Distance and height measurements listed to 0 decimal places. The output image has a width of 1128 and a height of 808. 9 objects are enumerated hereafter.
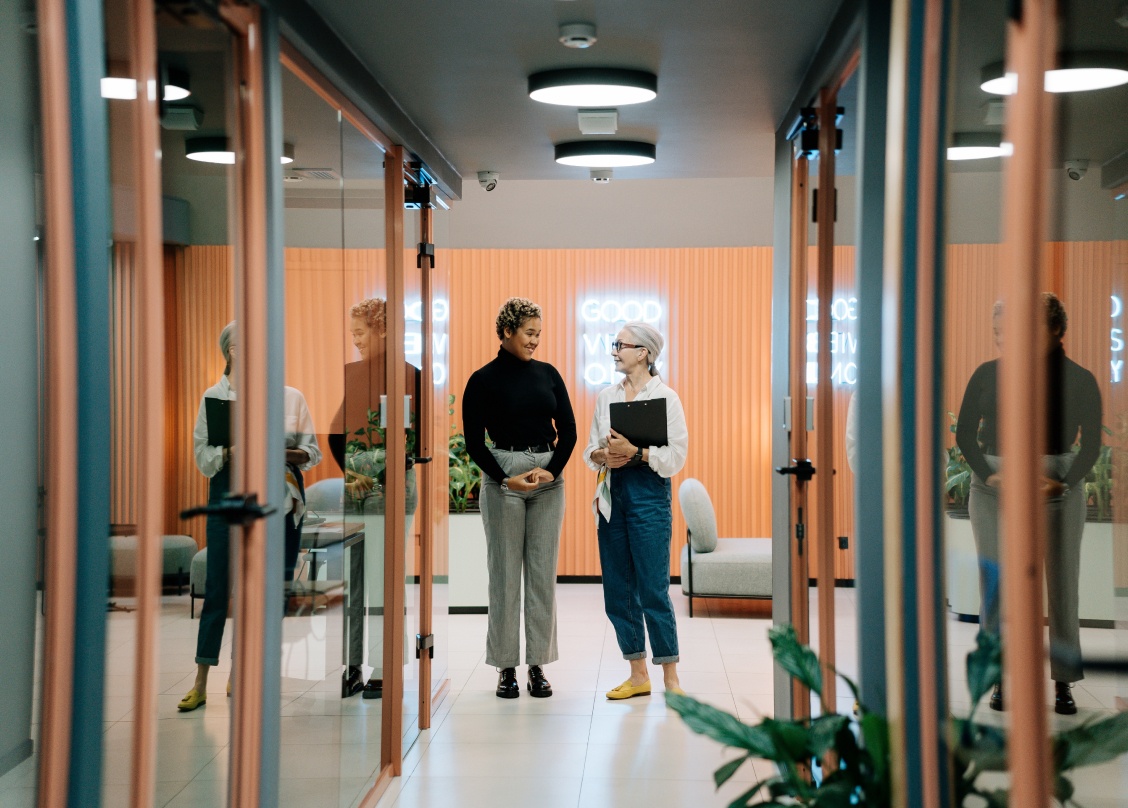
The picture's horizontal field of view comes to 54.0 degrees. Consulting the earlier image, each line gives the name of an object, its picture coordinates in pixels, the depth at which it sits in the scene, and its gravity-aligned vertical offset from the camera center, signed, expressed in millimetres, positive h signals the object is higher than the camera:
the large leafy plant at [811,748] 2094 -702
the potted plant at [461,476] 7496 -655
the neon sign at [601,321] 8391 +464
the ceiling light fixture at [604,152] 5031 +1050
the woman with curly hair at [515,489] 5074 -485
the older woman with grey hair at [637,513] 4949 -589
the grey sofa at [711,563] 6852 -1130
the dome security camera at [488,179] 5695 +1053
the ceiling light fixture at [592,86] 3721 +1000
